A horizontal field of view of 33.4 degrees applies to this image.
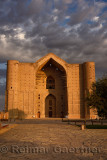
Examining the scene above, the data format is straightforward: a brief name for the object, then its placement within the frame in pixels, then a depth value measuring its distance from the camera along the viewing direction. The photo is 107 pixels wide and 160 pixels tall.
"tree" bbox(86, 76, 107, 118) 19.65
